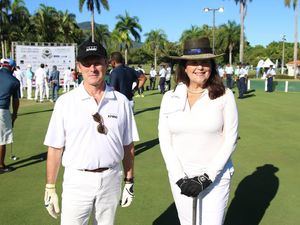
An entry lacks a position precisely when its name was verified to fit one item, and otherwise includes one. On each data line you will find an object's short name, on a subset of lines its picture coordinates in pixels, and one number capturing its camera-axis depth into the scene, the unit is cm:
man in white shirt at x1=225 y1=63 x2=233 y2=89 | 2345
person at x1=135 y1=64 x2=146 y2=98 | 2150
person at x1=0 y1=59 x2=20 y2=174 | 664
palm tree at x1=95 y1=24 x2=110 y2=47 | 7312
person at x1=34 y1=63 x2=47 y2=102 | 1825
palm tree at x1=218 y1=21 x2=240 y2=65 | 7006
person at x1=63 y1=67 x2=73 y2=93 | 2241
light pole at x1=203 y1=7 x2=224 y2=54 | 3616
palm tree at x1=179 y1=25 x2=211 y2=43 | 7694
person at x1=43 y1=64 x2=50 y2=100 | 1925
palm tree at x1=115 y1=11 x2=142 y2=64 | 6186
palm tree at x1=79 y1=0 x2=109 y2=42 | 4194
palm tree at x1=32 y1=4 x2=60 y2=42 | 5253
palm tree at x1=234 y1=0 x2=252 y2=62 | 3984
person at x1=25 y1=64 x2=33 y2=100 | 1973
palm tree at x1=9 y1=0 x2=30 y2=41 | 4941
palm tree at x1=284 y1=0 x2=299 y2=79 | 4134
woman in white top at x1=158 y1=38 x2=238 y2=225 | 291
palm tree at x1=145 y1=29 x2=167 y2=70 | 7944
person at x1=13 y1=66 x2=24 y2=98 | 2050
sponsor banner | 2606
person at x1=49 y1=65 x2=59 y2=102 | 1817
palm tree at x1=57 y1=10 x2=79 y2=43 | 5503
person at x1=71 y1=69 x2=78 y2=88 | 2125
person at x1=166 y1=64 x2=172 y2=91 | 2357
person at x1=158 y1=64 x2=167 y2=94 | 2292
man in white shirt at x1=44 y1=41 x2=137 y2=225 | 272
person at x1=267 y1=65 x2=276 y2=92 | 2400
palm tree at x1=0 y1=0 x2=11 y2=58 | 4644
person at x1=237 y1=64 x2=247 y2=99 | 1977
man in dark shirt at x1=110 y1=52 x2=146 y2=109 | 785
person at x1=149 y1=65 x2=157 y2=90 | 2672
